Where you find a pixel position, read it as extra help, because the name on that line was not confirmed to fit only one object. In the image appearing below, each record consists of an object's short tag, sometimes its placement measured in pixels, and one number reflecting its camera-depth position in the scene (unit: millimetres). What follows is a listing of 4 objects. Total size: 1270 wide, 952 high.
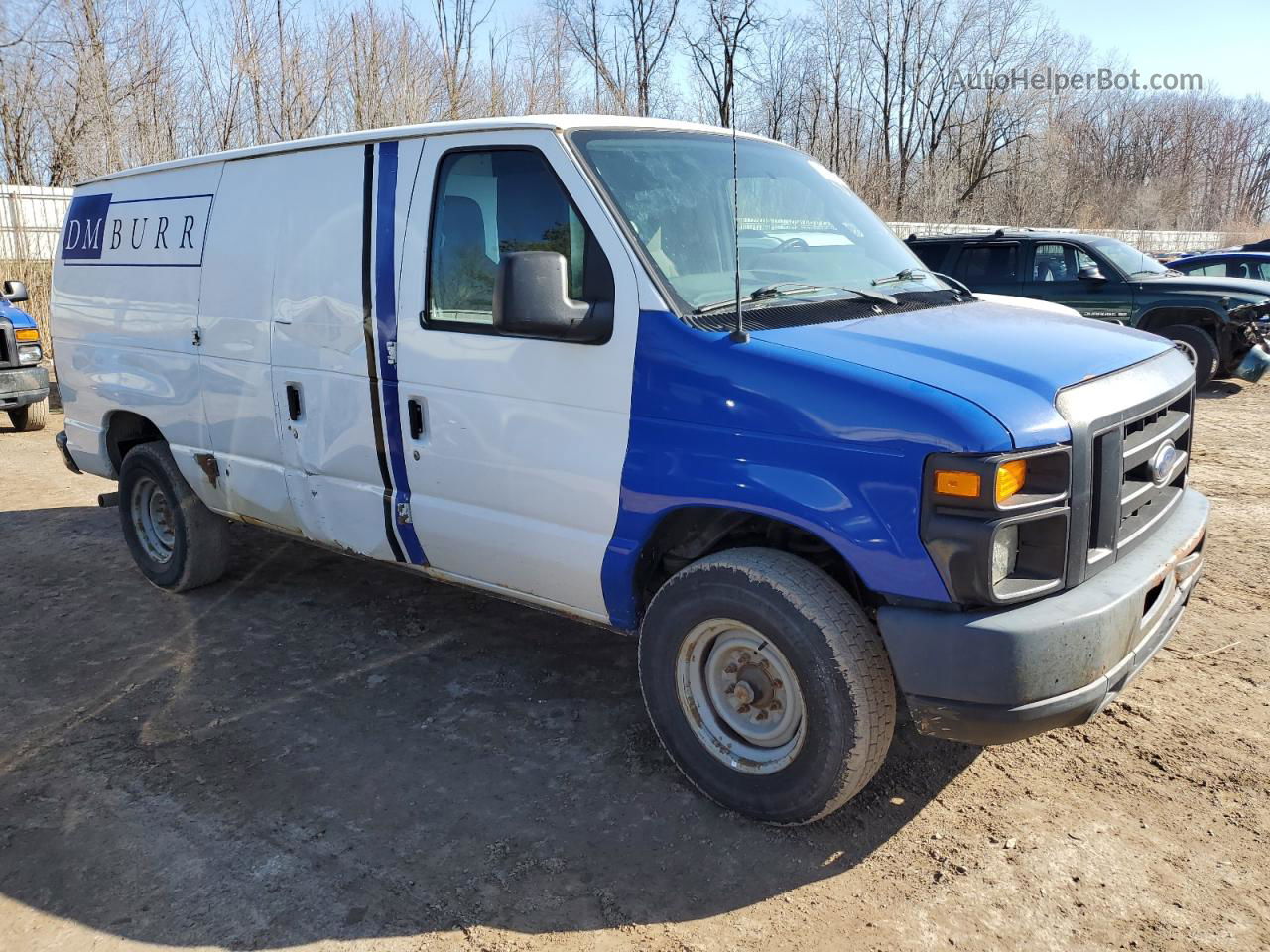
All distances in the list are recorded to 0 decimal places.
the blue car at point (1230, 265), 15383
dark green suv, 11617
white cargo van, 2799
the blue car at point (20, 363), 10031
